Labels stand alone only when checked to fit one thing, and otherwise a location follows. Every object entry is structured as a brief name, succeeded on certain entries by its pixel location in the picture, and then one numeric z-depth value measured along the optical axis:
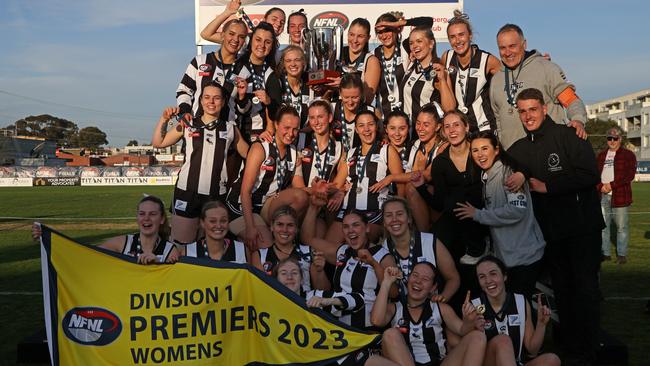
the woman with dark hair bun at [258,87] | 5.84
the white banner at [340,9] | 11.12
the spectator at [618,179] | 9.60
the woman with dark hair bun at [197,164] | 5.54
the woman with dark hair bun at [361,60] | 5.95
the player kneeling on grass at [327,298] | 4.04
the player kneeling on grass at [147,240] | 4.49
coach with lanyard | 5.19
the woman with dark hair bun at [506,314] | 4.08
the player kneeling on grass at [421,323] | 3.93
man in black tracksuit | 4.80
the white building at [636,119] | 69.75
